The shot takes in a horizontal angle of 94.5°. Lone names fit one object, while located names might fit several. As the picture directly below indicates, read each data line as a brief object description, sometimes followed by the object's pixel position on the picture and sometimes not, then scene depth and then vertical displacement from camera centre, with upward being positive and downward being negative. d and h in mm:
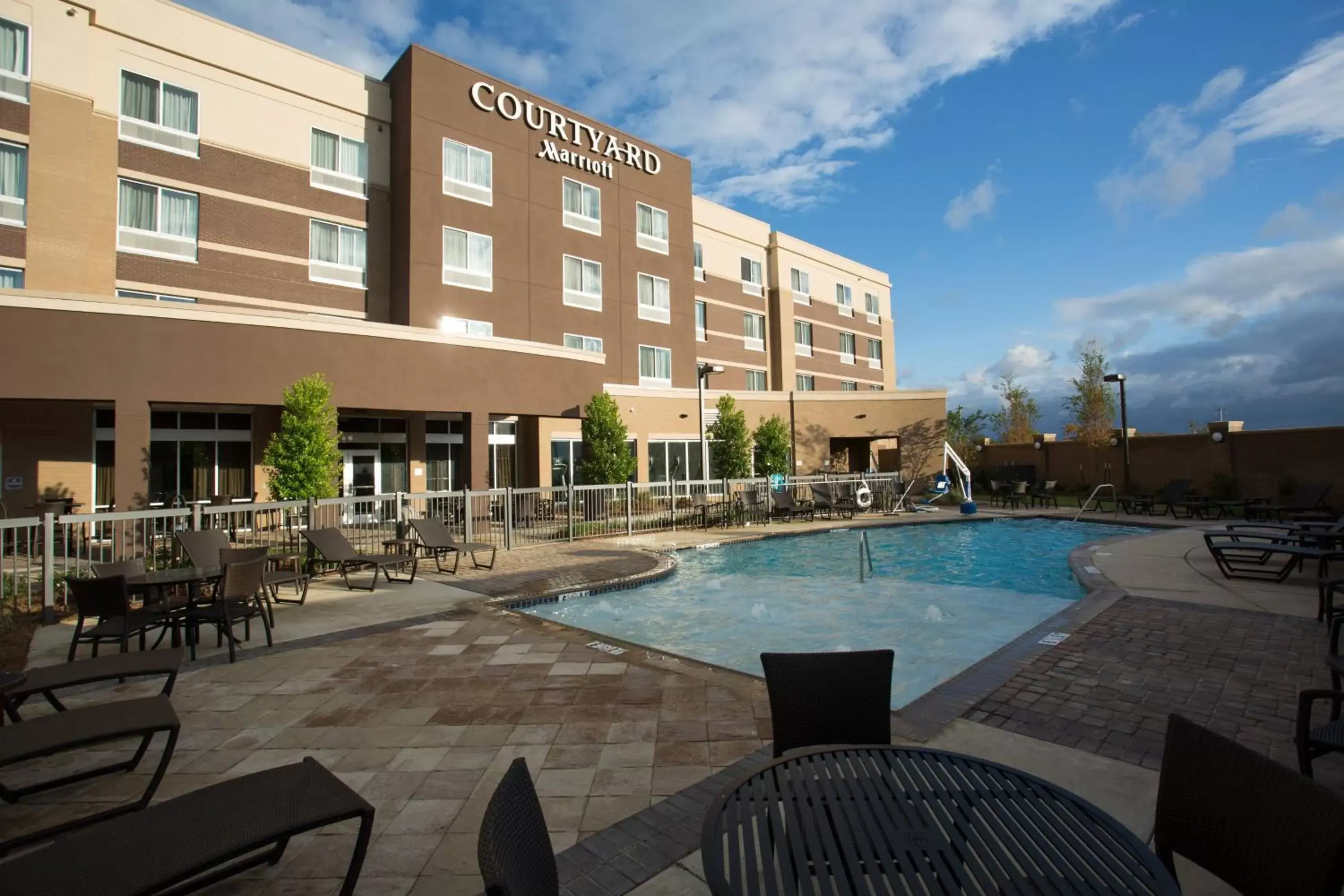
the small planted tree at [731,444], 24391 +918
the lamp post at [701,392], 21844 +2780
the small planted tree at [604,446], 20016 +733
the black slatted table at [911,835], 1701 -1149
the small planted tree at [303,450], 13984 +540
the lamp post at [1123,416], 21578 +1551
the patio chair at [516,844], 1283 -903
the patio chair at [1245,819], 1642 -1060
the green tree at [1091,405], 27594 +2601
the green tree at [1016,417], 37438 +2777
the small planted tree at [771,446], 24703 +779
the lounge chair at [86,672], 3764 -1260
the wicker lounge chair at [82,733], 2938 -1276
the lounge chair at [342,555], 9391 -1256
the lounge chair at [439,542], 10961 -1261
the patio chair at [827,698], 2991 -1130
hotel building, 14539 +6752
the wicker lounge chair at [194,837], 2004 -1302
